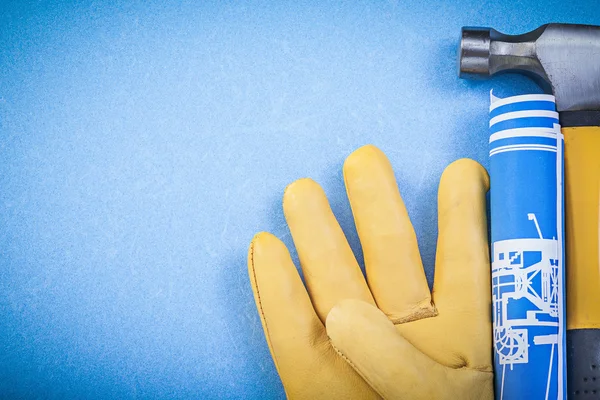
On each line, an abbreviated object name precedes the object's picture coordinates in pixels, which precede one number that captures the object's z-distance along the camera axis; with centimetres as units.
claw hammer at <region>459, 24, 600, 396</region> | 71
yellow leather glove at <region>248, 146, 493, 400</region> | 72
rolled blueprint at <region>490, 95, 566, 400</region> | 70
